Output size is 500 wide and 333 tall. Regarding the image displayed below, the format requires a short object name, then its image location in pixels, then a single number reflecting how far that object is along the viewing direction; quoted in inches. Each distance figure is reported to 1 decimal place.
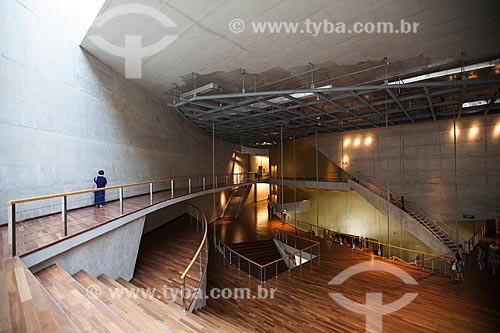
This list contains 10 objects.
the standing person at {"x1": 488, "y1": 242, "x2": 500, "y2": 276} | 253.4
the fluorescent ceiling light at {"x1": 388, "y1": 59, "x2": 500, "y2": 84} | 179.9
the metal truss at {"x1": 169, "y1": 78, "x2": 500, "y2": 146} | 254.0
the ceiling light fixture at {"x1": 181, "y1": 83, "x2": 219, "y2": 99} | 226.9
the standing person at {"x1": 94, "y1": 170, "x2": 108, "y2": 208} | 203.8
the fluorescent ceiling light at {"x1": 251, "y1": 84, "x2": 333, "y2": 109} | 258.2
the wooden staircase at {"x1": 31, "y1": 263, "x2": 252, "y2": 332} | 75.4
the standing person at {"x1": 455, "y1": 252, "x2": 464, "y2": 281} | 234.2
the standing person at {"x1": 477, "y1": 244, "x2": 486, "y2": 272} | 262.8
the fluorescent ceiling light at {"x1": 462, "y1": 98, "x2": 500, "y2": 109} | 283.9
